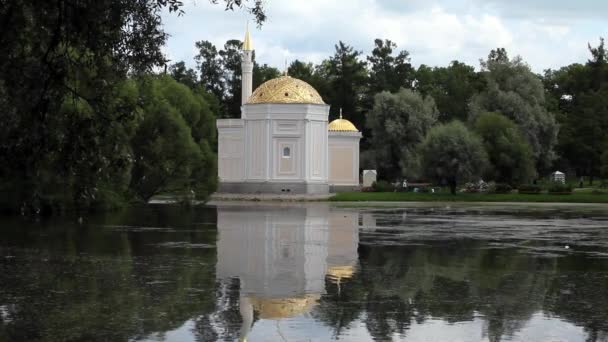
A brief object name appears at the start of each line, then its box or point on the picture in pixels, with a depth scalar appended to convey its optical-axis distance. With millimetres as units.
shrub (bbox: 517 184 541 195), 71125
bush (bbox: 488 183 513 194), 71712
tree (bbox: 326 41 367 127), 102569
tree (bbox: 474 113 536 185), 70438
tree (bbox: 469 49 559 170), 78812
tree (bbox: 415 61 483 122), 99875
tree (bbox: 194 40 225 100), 110688
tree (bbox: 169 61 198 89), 106188
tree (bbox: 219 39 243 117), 108000
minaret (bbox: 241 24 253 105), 79812
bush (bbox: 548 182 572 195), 71250
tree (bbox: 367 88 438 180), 85438
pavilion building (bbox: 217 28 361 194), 72500
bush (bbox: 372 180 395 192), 78000
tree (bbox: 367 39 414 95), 103188
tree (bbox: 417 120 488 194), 68125
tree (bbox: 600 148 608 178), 70812
